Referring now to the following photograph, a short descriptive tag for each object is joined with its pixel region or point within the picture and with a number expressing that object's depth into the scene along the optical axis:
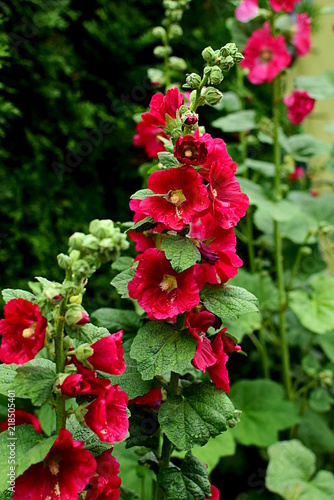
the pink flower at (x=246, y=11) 1.48
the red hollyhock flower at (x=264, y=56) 1.46
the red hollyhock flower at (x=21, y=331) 0.60
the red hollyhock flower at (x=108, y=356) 0.63
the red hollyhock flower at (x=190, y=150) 0.72
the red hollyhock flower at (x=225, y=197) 0.76
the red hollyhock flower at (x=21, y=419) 0.72
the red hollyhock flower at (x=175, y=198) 0.74
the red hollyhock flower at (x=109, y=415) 0.62
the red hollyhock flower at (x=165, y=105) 0.79
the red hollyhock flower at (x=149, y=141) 1.23
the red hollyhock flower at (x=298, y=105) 1.50
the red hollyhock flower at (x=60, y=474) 0.61
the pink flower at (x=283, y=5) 1.41
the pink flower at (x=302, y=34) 1.51
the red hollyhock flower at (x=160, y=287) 0.74
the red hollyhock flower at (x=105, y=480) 0.67
